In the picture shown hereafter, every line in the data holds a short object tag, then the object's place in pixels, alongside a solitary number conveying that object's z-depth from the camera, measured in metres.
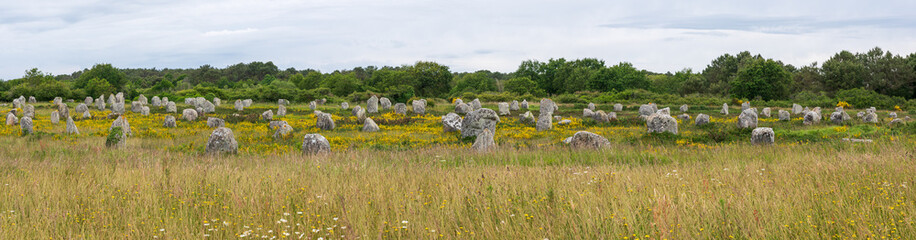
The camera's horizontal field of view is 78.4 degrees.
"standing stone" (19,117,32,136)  25.09
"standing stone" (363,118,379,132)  27.73
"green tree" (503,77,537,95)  89.94
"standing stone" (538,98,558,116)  44.12
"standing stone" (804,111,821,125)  31.75
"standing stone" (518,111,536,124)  32.66
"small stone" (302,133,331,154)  17.83
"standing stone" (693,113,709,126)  31.72
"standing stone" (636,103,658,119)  41.50
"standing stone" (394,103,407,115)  41.72
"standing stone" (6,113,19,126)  29.22
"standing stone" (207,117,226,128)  29.42
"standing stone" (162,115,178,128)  29.55
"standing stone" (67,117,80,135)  25.05
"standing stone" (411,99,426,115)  42.34
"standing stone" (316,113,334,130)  28.48
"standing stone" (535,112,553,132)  28.55
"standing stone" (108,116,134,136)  23.56
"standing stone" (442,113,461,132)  27.94
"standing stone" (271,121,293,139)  23.89
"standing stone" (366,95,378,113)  45.94
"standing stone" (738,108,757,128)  27.50
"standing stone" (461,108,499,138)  24.52
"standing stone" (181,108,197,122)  33.75
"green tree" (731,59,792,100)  69.75
